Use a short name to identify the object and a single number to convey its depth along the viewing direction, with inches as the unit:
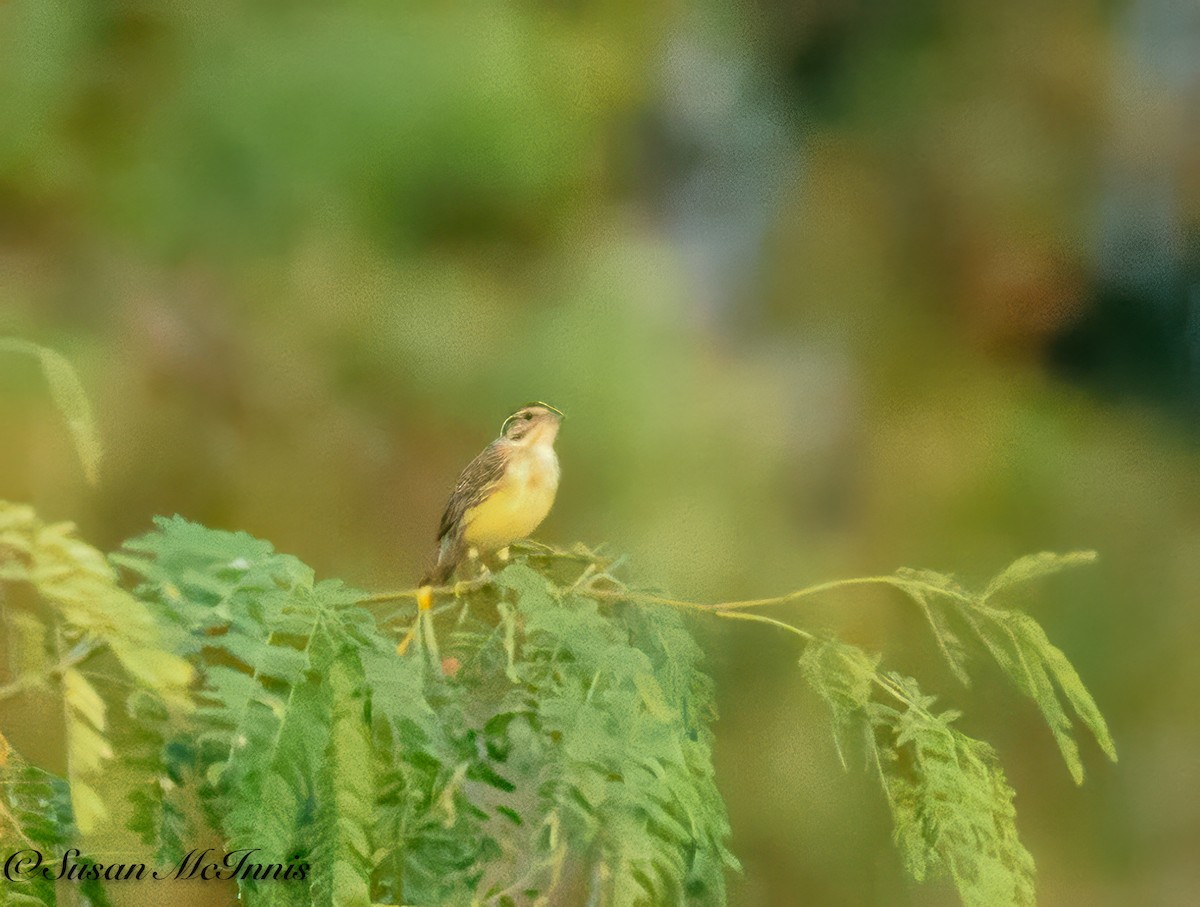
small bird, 527.8
